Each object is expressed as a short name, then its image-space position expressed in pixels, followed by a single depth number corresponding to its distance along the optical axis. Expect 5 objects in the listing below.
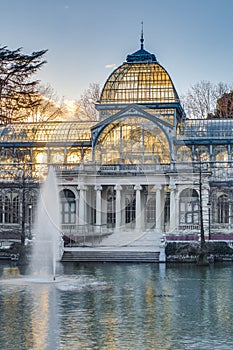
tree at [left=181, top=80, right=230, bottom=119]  82.69
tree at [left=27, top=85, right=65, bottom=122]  78.19
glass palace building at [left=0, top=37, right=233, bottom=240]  52.72
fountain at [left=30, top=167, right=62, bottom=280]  37.98
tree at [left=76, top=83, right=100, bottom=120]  82.09
